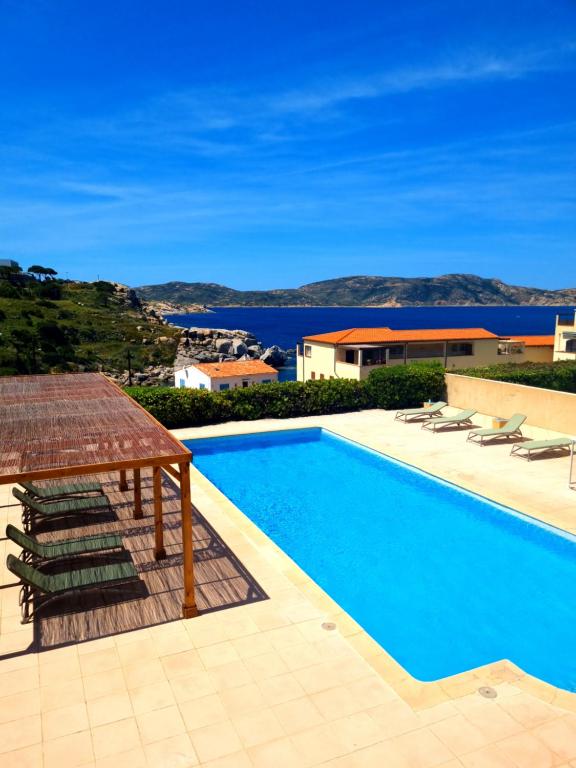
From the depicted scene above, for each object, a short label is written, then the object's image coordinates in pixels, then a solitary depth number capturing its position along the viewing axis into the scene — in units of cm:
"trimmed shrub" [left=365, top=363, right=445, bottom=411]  2581
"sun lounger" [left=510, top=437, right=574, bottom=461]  1795
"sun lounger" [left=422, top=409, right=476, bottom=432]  2231
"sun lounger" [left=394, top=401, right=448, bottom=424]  2380
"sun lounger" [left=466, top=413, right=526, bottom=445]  1995
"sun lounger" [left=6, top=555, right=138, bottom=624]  821
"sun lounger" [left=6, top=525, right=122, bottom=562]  919
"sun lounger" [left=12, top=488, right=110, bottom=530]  1138
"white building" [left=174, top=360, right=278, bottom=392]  2919
